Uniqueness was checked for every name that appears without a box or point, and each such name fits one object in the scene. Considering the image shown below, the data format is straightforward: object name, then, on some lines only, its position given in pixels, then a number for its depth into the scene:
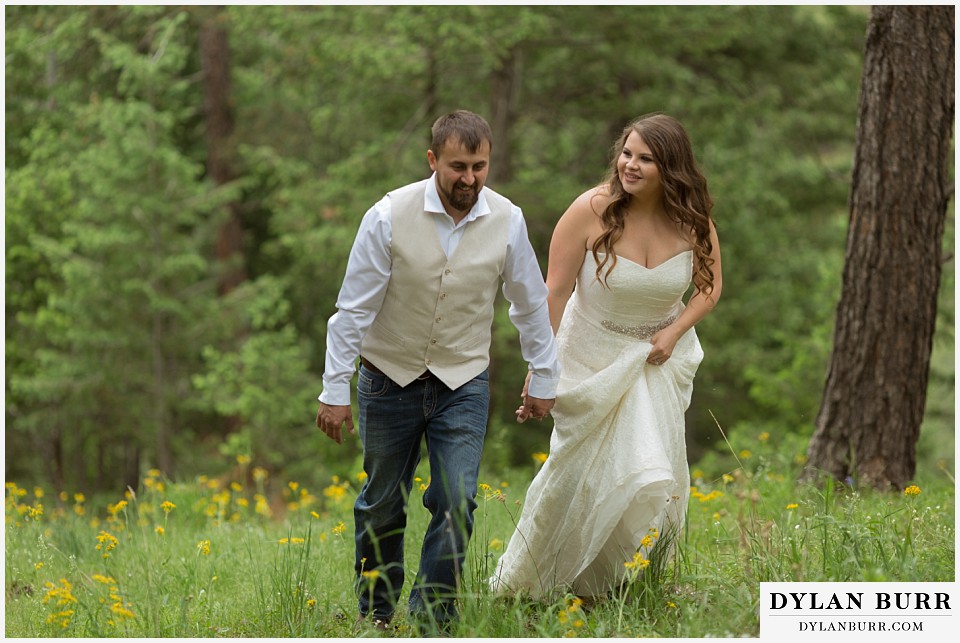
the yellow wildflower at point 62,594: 8.09
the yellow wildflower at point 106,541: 9.03
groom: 8.01
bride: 8.79
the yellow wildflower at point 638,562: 7.80
